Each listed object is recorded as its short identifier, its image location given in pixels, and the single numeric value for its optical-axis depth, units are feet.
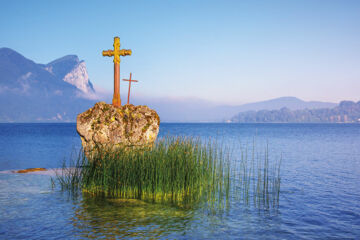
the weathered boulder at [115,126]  37.81
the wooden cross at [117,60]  42.11
